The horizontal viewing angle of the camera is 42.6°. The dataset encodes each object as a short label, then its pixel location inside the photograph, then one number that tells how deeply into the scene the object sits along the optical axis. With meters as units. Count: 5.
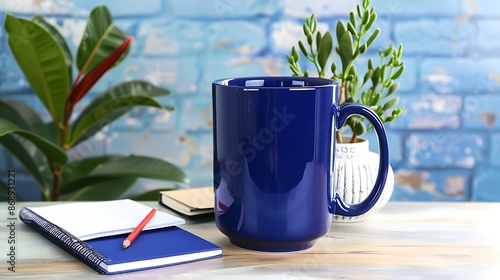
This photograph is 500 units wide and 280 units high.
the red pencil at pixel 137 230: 0.72
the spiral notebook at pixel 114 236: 0.69
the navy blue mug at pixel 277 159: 0.70
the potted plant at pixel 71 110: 1.49
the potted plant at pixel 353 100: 0.88
